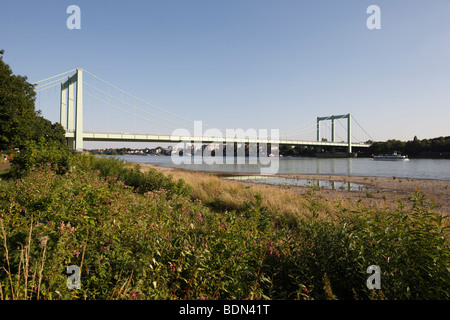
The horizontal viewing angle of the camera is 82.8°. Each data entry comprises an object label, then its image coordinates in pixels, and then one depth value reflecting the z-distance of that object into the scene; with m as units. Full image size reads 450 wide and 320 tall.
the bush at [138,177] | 9.08
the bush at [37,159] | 9.17
